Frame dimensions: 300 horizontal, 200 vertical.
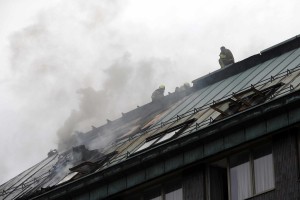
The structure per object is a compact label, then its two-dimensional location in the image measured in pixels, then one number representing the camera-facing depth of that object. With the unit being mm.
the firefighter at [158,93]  49869
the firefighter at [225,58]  47088
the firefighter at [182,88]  46766
